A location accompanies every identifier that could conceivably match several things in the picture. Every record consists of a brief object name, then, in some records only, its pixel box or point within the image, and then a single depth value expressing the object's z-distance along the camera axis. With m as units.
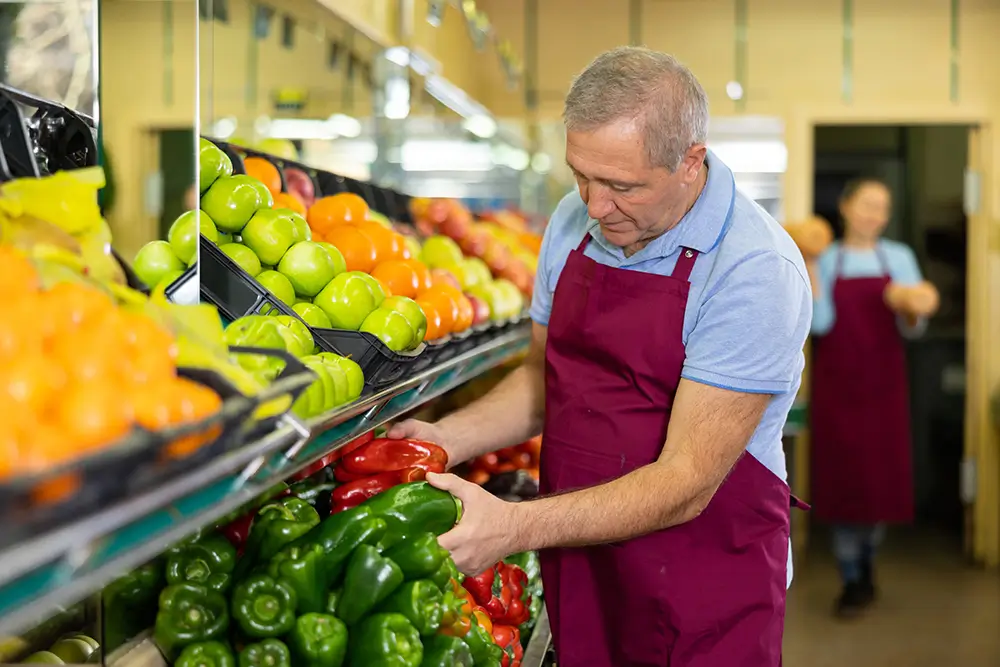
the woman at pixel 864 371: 5.97
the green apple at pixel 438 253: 3.08
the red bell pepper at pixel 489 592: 2.03
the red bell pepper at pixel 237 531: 1.73
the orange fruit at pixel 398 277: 2.27
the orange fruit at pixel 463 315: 2.40
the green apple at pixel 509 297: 3.15
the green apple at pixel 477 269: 3.11
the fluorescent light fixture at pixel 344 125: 4.16
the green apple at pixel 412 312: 1.96
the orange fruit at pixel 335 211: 2.32
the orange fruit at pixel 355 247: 2.24
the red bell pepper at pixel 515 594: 2.15
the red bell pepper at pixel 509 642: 1.99
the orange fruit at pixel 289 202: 2.15
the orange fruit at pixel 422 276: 2.35
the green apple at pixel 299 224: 1.94
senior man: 1.77
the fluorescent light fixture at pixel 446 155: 5.28
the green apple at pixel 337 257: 1.97
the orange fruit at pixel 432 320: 2.22
